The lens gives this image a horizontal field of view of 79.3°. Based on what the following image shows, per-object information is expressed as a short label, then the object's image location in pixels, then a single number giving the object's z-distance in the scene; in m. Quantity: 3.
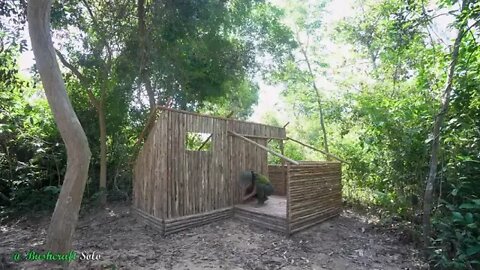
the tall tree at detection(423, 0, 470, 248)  3.73
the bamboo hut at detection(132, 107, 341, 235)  5.02
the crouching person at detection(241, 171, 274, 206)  6.04
